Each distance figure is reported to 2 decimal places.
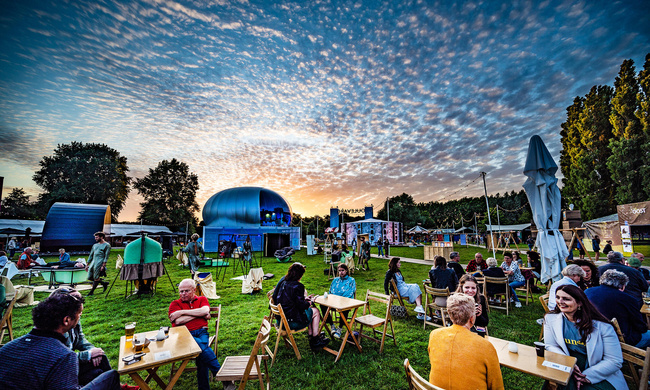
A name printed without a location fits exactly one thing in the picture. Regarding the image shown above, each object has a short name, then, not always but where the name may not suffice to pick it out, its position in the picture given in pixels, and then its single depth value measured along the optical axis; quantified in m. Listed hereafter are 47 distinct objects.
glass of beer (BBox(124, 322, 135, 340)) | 2.87
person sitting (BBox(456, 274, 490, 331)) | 3.88
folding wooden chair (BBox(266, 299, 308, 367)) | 4.20
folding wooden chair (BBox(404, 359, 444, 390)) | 1.88
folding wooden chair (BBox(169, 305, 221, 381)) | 3.89
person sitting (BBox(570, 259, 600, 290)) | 4.71
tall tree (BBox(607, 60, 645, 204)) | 21.91
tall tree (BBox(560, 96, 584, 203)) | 29.08
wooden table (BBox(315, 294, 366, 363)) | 4.46
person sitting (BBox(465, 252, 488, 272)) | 8.26
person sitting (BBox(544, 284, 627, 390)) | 2.38
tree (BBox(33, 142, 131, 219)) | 31.50
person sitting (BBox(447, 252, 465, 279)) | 7.10
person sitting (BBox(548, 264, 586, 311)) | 4.17
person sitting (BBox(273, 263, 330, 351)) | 4.58
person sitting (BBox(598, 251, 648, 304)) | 4.30
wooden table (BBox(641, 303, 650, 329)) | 4.20
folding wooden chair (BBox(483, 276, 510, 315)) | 6.50
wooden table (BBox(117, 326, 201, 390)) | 2.44
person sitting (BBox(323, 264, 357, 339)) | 5.81
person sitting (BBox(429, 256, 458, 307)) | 5.86
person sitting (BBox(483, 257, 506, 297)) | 6.70
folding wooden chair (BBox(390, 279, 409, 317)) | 6.47
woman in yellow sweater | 2.09
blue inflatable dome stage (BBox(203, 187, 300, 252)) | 25.44
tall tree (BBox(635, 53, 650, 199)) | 20.31
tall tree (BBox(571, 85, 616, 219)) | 26.27
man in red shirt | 3.41
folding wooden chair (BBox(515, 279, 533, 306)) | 7.58
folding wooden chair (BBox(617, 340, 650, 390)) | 2.36
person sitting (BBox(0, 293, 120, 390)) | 1.75
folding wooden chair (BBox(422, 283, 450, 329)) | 5.38
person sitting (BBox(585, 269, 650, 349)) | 3.15
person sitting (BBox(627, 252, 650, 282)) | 5.70
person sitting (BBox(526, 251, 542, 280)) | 8.62
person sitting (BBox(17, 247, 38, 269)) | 11.92
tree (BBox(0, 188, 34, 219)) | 34.12
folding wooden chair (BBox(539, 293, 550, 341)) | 4.11
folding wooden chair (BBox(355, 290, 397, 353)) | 4.72
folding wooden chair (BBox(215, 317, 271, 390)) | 2.87
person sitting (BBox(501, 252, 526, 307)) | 7.60
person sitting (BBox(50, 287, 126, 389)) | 2.40
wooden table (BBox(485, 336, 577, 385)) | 2.29
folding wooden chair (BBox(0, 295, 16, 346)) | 4.01
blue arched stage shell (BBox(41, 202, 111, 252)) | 19.83
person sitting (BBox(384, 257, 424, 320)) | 6.54
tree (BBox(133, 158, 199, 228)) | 41.12
